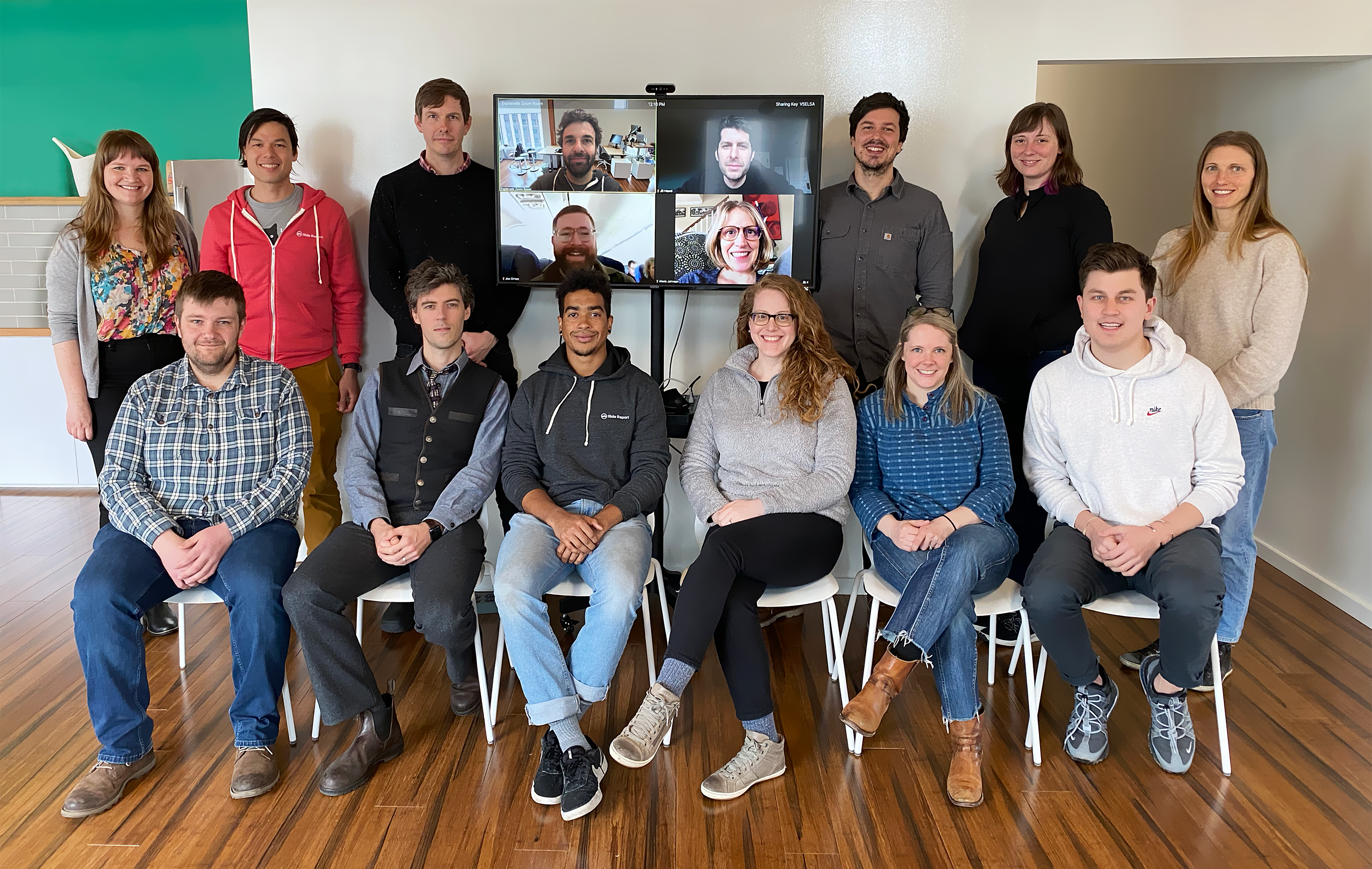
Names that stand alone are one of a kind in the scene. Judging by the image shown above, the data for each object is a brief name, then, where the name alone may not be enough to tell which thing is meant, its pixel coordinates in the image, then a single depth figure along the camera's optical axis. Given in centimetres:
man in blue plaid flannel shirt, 232
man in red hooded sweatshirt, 331
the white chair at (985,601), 252
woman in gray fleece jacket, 239
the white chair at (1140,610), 245
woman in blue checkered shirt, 242
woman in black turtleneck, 312
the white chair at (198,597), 247
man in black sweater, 336
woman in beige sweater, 281
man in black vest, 240
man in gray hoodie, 237
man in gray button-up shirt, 329
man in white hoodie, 243
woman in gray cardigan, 292
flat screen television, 321
